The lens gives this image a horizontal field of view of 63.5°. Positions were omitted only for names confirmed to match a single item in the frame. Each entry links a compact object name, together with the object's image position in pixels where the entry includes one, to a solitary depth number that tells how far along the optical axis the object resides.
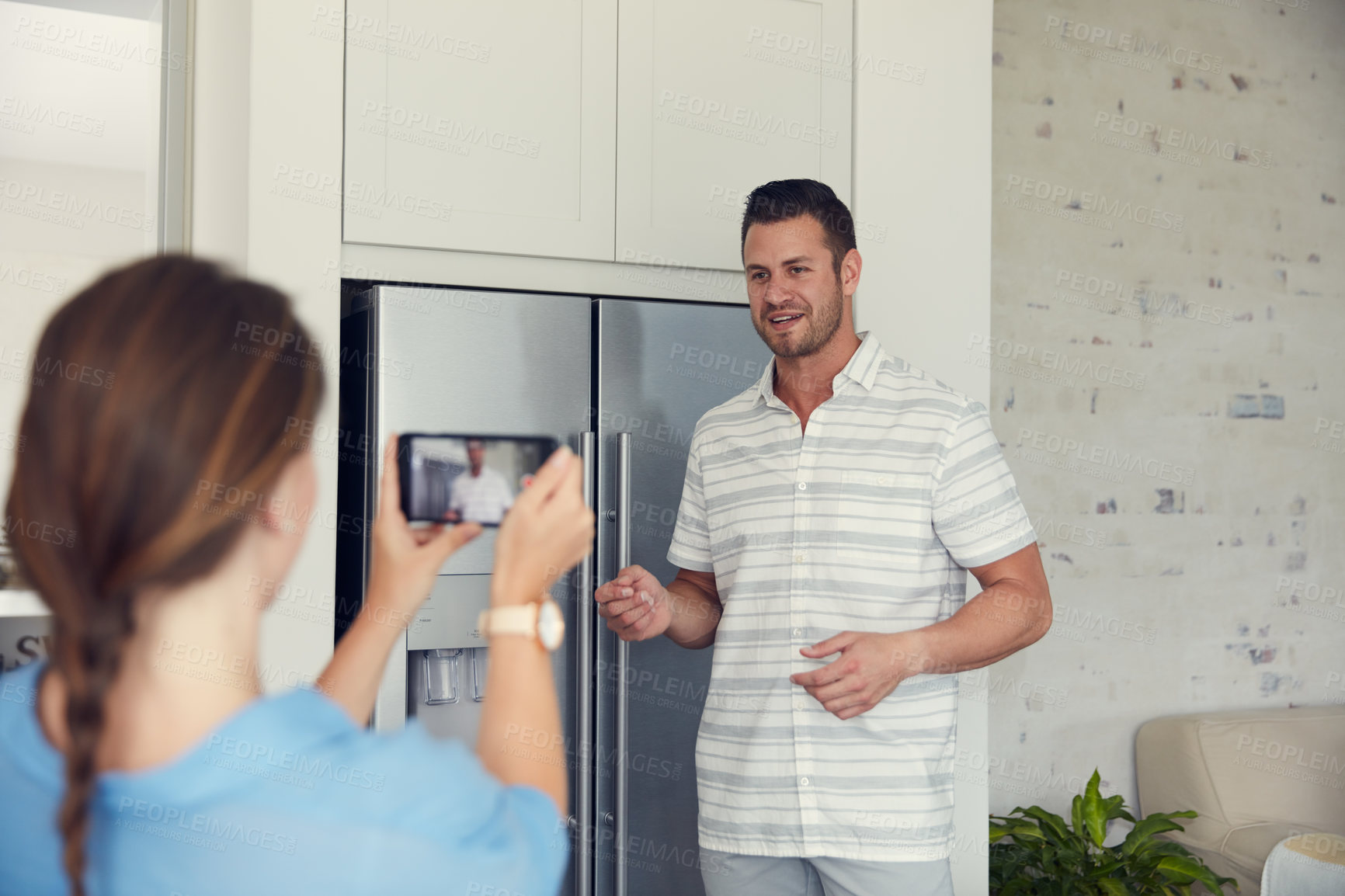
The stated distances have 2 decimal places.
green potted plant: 2.76
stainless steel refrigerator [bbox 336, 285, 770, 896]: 1.99
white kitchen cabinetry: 2.06
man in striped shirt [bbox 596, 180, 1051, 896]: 1.68
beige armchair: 3.07
